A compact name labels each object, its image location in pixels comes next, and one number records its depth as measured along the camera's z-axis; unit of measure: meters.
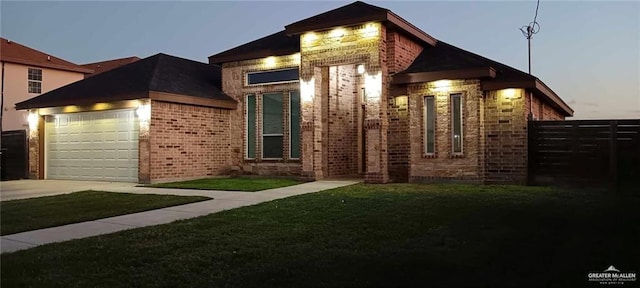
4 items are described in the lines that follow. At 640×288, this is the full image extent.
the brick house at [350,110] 12.77
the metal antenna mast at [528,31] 30.02
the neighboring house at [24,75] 26.12
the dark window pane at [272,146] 16.08
